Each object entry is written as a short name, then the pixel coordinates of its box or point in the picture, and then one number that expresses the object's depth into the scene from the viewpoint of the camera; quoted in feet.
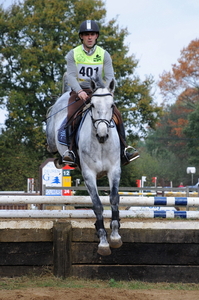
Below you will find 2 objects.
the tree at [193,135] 304.91
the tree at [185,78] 333.83
